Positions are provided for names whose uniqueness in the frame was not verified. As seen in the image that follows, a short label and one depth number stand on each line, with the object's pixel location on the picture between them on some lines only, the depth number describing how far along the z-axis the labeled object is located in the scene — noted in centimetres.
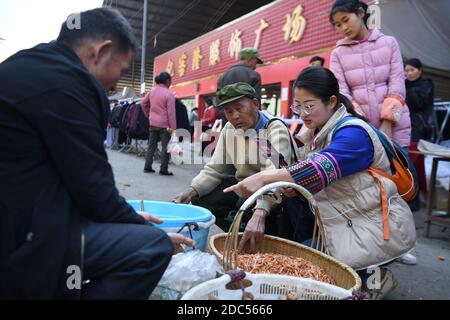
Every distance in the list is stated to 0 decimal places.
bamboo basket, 157
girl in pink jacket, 265
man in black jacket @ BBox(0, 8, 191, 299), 99
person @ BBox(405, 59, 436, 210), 442
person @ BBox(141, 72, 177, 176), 663
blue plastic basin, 178
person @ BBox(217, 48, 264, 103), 346
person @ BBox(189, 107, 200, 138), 1065
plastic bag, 133
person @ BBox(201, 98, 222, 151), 720
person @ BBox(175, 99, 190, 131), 736
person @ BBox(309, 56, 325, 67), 461
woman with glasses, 174
